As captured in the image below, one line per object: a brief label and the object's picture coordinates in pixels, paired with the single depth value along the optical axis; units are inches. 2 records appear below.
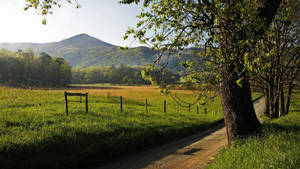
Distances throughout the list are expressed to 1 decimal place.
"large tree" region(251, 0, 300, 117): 692.1
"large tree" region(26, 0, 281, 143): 237.9
